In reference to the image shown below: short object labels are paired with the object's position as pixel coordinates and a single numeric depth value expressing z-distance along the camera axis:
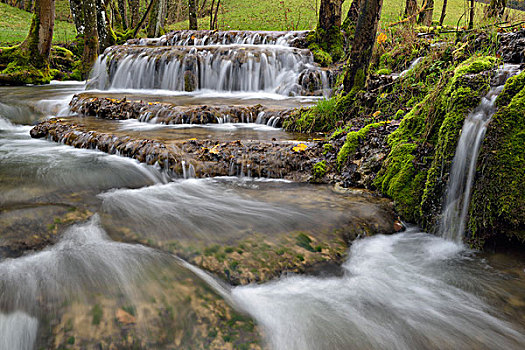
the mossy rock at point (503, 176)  2.79
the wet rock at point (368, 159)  4.20
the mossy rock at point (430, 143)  3.27
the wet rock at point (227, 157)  4.66
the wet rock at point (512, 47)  3.94
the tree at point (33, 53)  12.42
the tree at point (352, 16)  12.08
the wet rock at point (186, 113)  6.96
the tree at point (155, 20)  17.31
